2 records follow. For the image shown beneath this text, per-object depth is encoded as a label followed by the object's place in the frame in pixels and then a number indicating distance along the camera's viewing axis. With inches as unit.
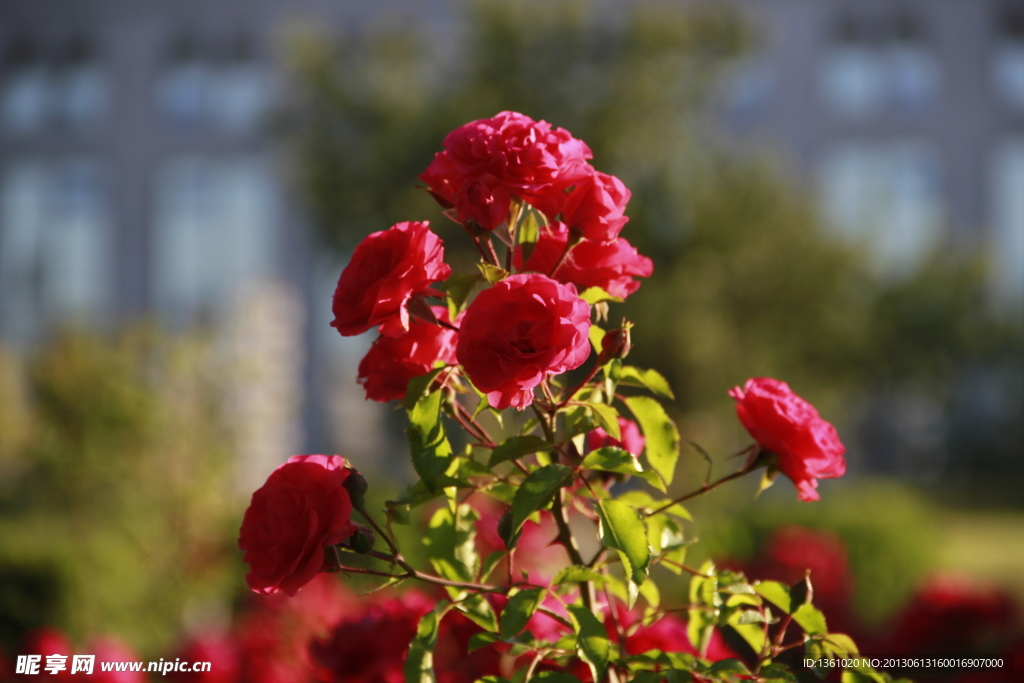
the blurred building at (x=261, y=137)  898.1
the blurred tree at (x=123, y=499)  167.6
